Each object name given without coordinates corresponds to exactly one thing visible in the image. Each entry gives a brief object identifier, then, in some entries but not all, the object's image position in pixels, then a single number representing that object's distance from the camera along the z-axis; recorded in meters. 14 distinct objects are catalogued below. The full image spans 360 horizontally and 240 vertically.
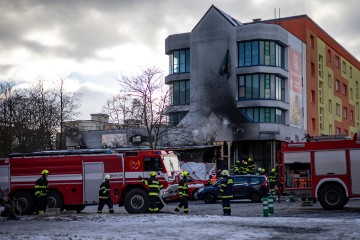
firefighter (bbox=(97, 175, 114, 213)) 23.00
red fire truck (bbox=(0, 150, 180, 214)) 23.70
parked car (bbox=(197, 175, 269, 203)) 31.56
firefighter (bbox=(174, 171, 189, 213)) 23.05
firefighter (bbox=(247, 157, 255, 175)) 38.64
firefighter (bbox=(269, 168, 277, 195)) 30.17
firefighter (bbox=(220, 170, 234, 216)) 21.94
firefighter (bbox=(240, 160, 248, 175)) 37.25
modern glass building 53.34
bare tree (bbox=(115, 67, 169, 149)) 47.72
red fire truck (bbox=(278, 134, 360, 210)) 23.70
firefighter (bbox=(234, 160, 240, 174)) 37.31
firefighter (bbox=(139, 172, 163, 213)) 22.22
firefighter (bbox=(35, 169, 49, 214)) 23.31
